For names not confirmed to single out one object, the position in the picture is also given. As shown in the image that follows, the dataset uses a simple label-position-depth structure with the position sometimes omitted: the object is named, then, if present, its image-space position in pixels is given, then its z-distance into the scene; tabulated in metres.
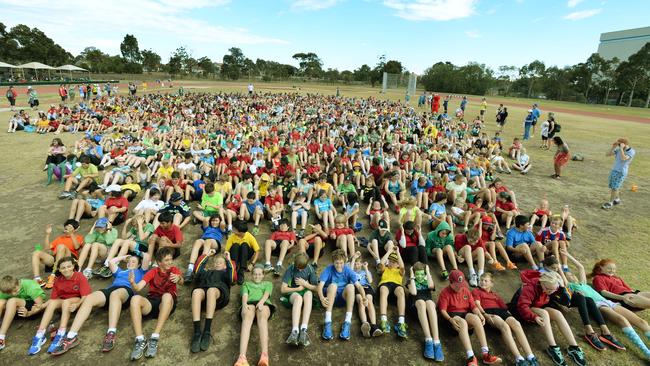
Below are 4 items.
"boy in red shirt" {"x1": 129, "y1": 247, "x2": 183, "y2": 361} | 4.21
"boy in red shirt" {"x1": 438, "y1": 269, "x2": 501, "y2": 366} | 4.19
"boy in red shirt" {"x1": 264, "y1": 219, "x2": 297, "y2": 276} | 6.16
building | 85.75
